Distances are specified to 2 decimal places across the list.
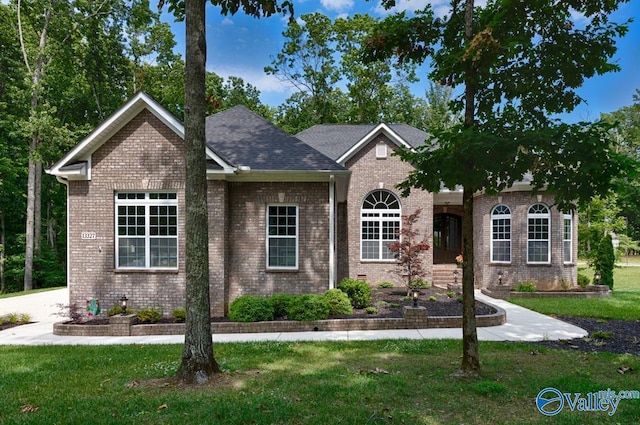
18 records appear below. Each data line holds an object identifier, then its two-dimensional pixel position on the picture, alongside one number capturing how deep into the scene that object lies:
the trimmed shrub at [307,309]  9.49
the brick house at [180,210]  10.37
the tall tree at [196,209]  5.68
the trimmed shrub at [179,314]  9.67
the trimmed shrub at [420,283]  15.03
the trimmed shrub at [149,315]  9.55
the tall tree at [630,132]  42.44
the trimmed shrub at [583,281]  15.45
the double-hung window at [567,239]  15.80
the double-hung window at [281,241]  11.37
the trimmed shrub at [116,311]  9.94
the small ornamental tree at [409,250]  13.01
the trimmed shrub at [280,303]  9.81
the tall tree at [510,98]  4.67
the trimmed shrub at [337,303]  10.18
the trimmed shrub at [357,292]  11.11
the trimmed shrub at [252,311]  9.47
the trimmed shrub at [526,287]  14.68
